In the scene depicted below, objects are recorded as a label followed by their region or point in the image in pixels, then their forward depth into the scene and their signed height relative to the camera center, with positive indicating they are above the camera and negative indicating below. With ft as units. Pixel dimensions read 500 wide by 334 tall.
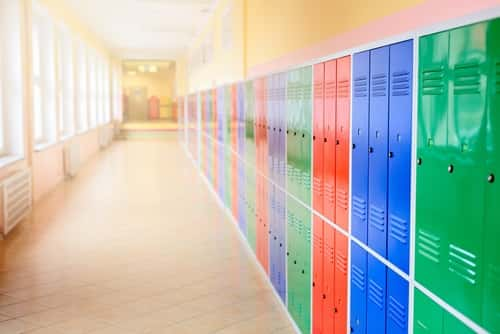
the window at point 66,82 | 38.88 +2.07
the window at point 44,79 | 32.30 +1.92
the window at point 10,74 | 24.76 +1.64
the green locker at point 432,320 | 5.99 -2.27
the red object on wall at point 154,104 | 122.42 +1.55
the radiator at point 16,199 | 20.62 -3.30
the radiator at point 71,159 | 36.60 -3.01
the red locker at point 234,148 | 22.14 -1.45
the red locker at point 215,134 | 29.32 -1.15
